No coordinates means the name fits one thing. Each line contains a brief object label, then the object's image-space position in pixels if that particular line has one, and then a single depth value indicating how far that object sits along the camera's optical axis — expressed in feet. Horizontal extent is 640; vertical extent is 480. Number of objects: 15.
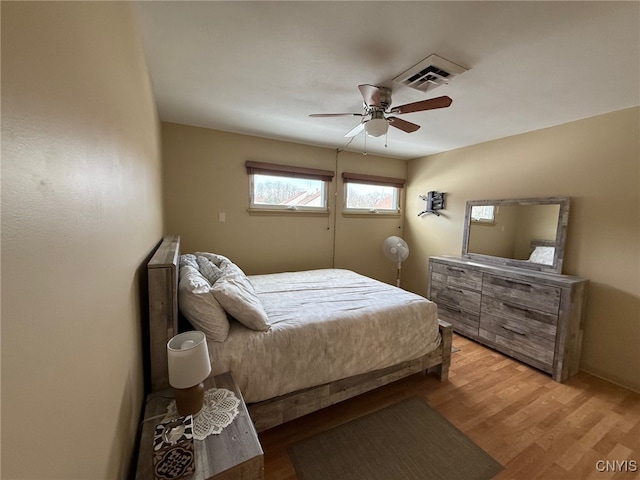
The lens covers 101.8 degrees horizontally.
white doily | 3.59
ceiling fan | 5.75
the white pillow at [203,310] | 4.84
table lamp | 3.61
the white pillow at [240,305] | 5.15
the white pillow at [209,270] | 6.42
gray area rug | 4.79
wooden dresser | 7.57
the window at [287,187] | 10.94
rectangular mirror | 8.59
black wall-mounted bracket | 12.58
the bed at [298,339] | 4.59
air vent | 5.33
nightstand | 3.06
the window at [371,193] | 13.03
